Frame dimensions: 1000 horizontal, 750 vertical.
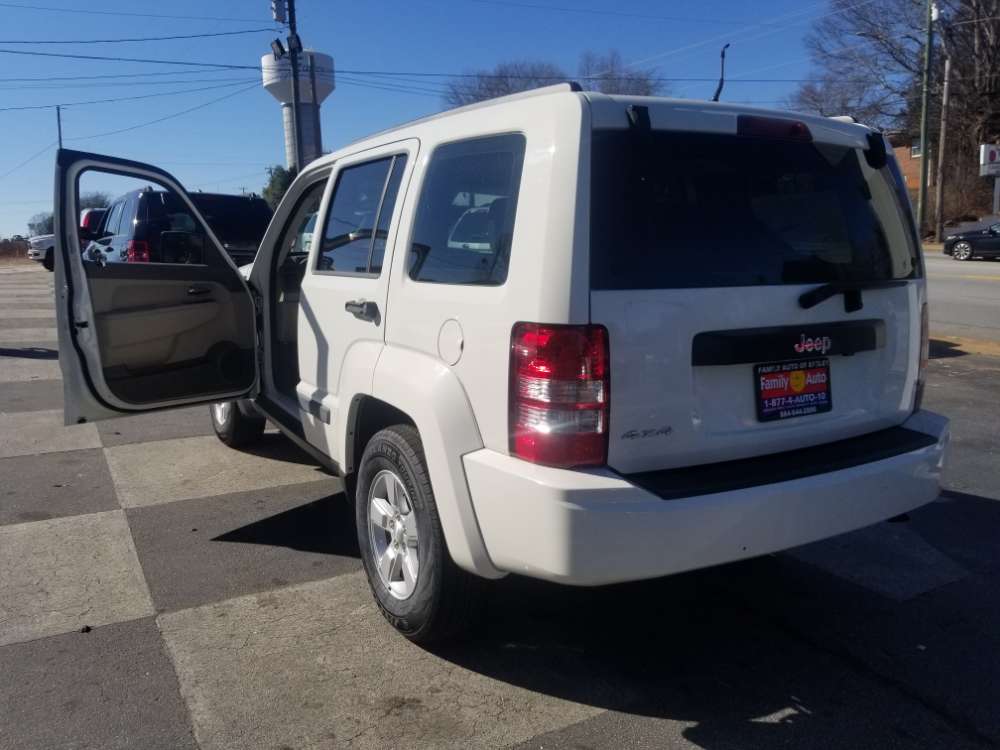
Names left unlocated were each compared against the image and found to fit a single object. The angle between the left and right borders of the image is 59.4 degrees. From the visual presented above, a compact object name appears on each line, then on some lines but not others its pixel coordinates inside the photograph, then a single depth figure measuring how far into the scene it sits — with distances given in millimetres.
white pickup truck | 33000
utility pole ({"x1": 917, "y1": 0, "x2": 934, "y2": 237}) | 35000
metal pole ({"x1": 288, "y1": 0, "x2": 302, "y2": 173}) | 23969
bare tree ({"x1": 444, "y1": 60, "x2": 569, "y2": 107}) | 40125
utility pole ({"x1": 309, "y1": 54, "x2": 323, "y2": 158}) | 38506
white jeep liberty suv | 2752
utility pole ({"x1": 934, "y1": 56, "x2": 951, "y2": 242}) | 38062
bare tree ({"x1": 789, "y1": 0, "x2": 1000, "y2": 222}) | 46438
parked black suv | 9953
